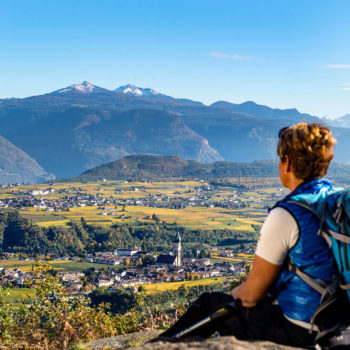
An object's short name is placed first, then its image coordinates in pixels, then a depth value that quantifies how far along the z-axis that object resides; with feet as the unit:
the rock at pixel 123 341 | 14.62
